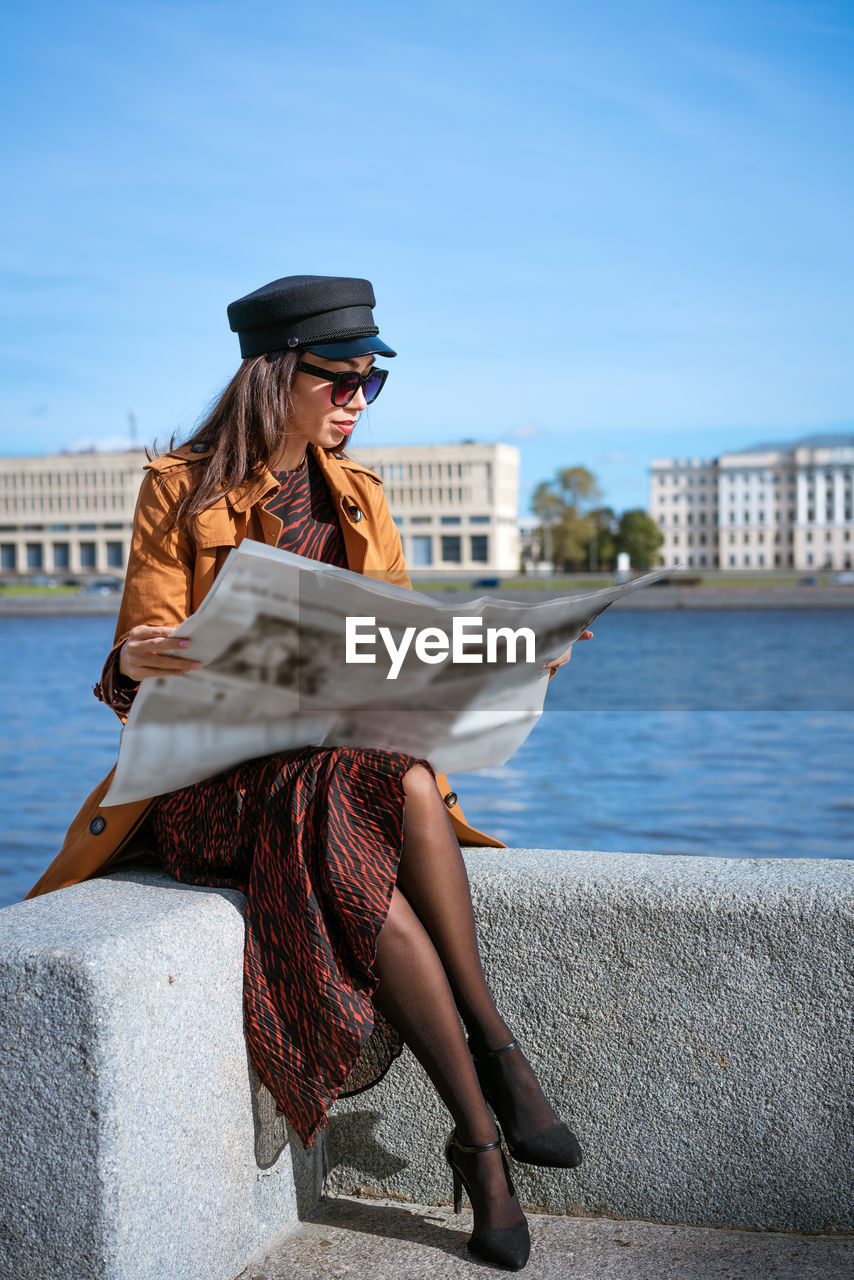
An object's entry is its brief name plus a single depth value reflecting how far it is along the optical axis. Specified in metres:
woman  1.62
